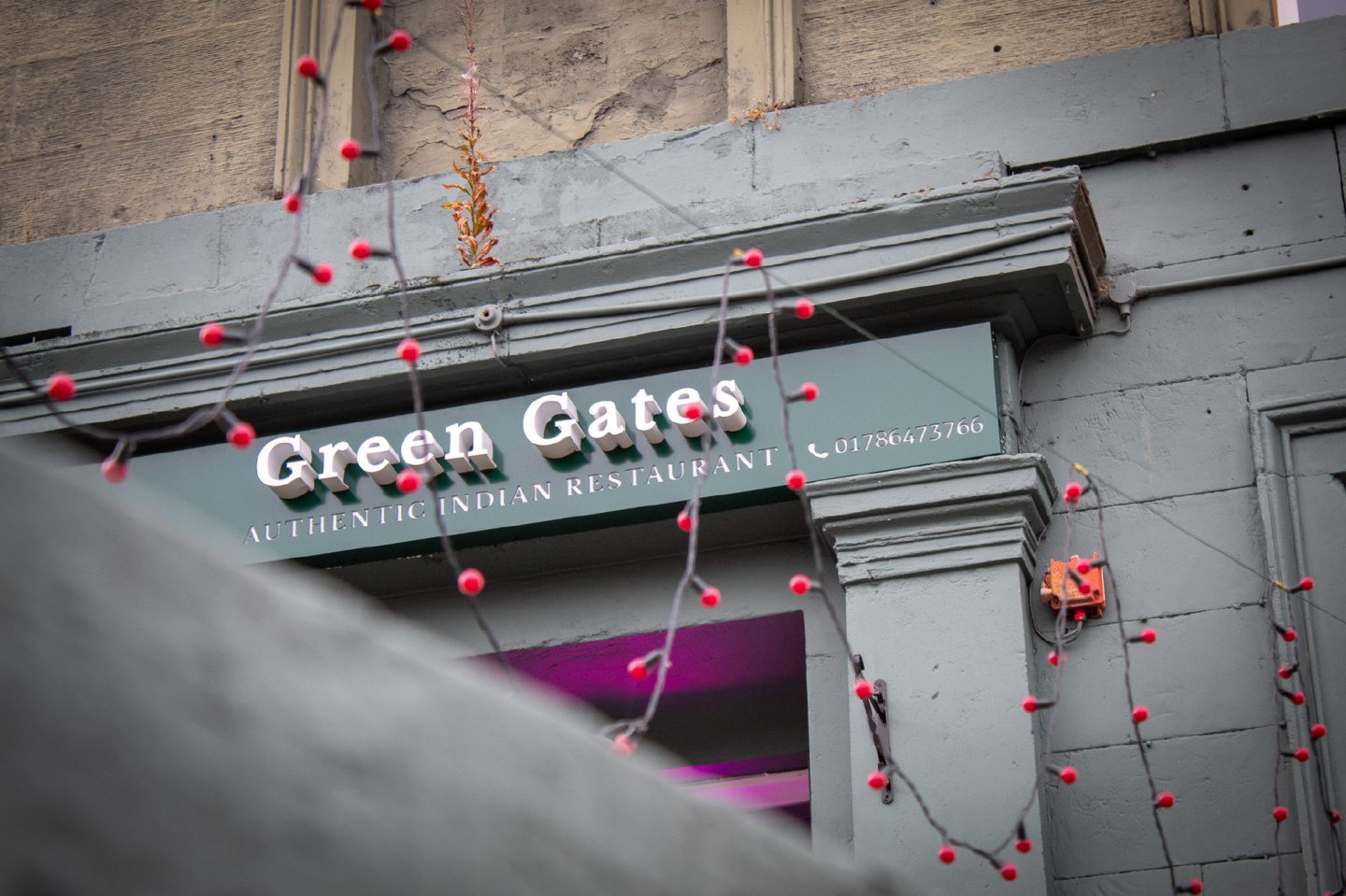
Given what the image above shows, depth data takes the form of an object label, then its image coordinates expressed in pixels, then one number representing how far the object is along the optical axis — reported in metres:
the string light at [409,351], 3.64
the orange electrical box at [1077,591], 5.69
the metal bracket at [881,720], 5.49
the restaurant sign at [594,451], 5.96
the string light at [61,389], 3.09
